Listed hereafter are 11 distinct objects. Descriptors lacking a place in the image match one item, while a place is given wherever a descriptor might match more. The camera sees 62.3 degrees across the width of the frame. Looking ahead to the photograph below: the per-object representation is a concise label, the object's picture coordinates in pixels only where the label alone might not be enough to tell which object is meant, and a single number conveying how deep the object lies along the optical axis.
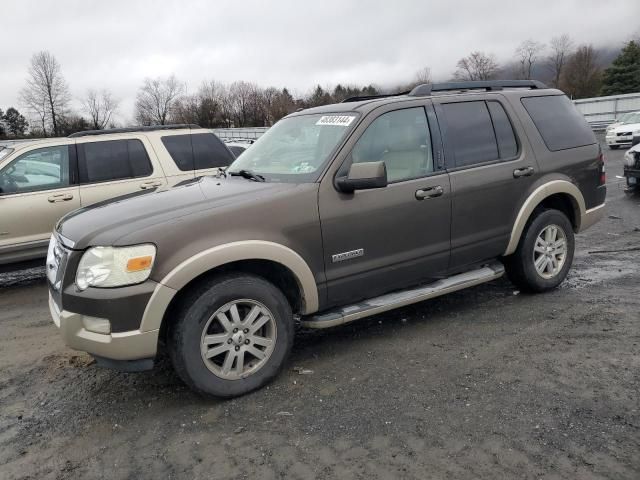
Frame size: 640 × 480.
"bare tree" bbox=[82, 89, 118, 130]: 83.44
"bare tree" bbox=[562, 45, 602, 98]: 62.72
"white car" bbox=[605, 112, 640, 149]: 20.22
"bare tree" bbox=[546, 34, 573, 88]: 85.04
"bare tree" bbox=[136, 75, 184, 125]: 91.44
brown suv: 3.20
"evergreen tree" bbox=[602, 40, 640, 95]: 54.22
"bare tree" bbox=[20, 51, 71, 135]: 72.94
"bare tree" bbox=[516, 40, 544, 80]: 86.68
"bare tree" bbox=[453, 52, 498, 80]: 85.53
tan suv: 6.44
